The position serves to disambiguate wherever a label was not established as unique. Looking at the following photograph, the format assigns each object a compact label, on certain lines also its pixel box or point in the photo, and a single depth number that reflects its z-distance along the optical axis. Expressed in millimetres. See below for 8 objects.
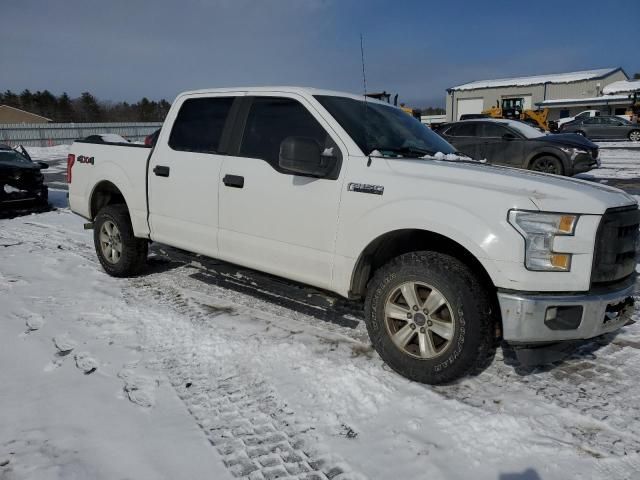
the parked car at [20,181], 9364
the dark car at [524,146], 11492
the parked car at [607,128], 28406
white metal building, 53031
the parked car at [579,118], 30238
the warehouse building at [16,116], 75125
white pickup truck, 2832
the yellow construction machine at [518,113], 31900
